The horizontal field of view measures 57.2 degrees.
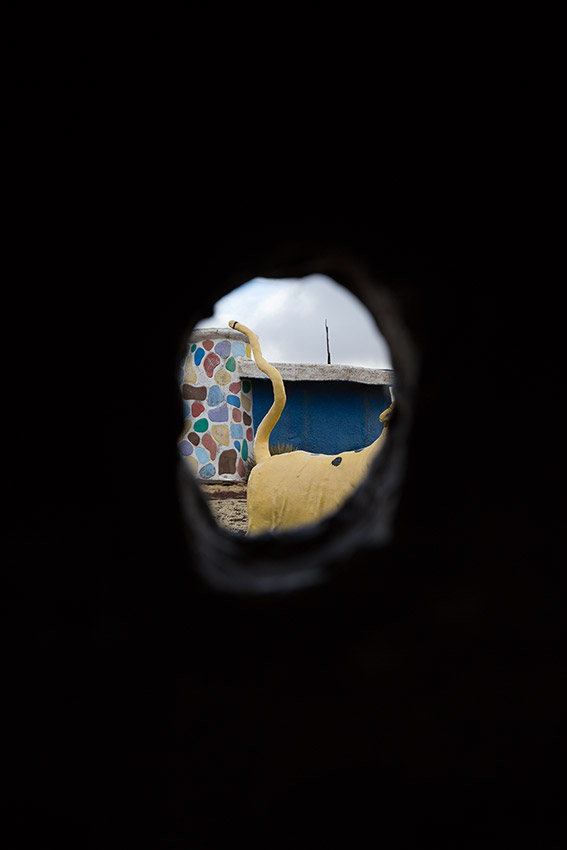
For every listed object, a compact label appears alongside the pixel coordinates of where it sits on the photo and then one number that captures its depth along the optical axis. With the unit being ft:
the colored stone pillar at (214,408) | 23.62
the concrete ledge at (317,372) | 23.85
